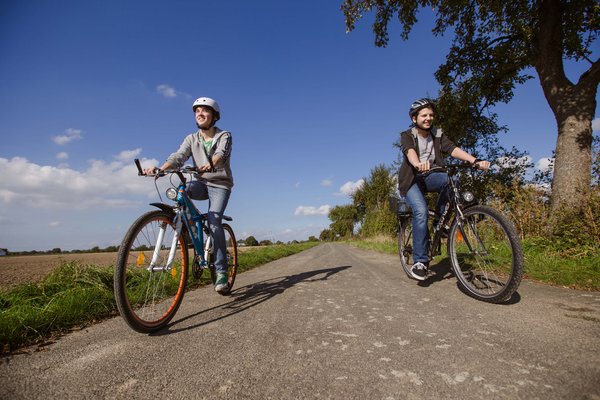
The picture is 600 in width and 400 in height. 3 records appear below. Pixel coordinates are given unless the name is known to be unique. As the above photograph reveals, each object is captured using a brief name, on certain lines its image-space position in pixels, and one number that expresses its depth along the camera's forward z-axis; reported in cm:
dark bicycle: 278
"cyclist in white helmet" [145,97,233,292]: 362
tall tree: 633
